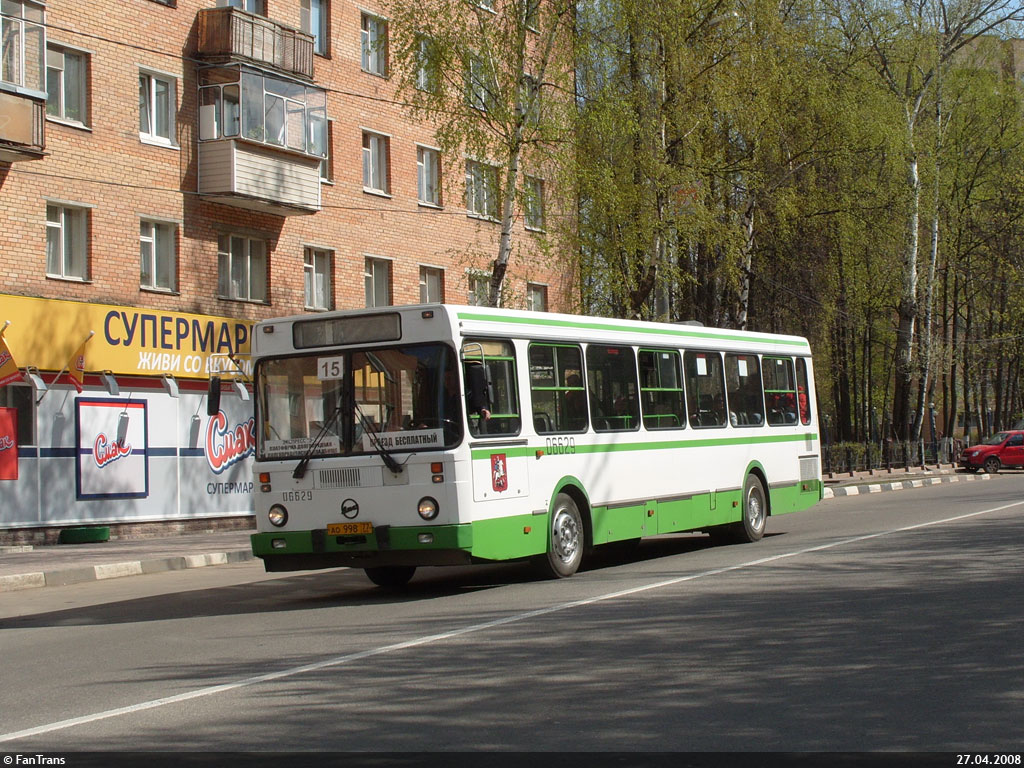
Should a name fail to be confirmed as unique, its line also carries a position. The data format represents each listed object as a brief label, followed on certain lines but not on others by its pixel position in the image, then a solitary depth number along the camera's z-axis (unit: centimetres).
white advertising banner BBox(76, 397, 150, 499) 2403
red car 4616
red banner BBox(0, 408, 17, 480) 2112
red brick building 2306
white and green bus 1216
